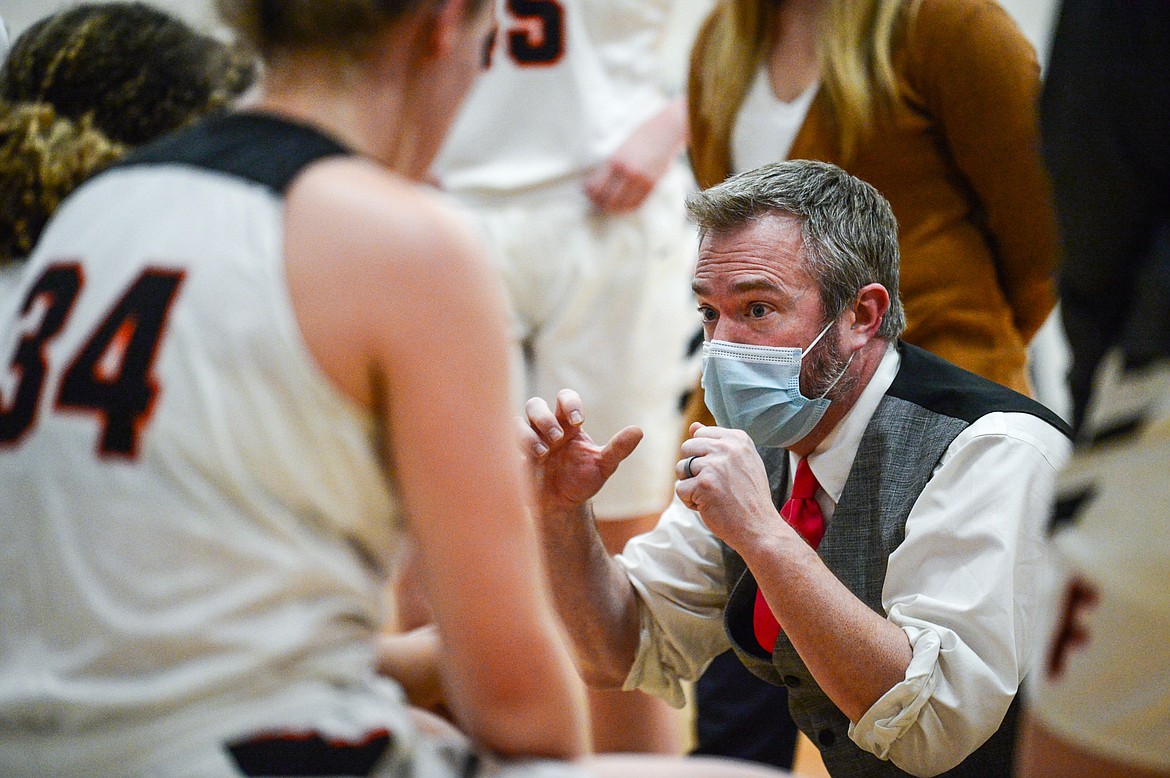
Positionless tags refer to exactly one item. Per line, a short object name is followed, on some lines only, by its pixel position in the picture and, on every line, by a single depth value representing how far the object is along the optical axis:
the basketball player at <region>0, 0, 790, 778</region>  6.68
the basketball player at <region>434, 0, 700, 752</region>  8.03
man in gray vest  7.18
